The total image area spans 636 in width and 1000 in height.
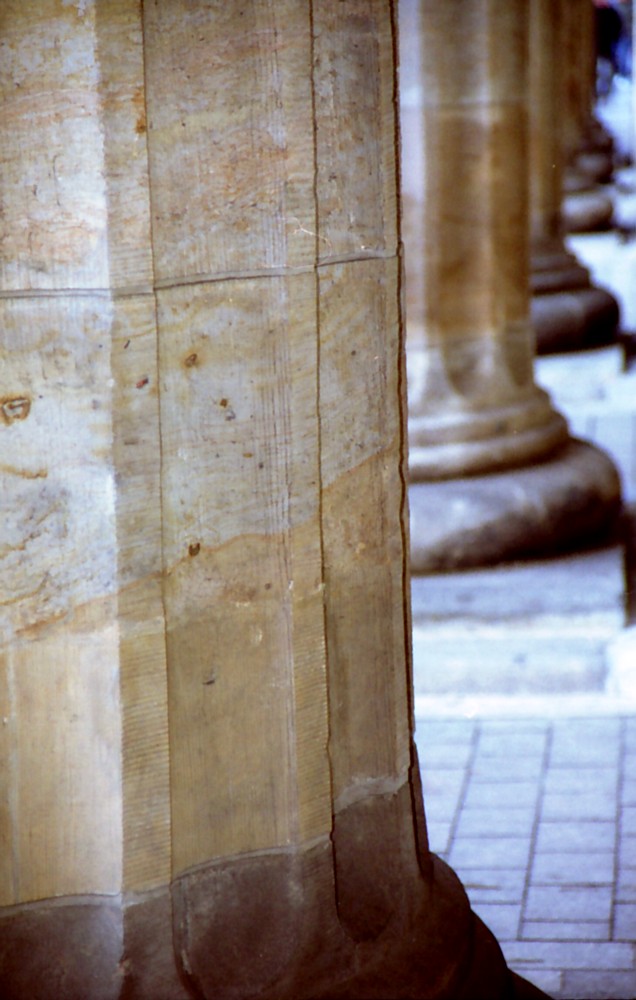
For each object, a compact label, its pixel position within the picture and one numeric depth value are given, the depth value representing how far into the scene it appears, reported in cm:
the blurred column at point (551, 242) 1015
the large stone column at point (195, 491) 217
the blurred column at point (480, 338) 593
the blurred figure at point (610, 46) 3534
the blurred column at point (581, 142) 1496
